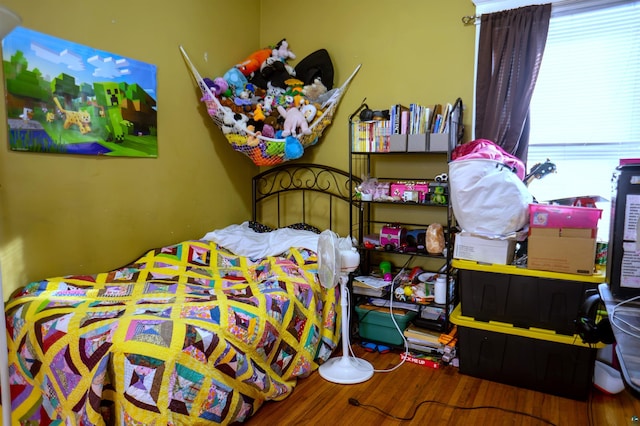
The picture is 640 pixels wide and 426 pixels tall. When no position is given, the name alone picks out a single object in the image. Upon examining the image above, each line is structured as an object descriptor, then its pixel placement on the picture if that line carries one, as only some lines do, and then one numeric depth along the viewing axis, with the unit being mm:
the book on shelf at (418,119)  2545
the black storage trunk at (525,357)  2090
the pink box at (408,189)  2574
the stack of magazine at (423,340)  2508
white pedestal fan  2287
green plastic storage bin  2652
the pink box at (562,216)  1977
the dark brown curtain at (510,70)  2424
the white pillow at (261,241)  2800
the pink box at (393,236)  2660
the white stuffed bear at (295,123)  2961
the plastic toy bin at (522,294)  2072
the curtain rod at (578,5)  2299
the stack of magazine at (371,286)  2691
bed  1543
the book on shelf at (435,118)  2523
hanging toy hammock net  2840
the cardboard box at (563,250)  1998
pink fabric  2190
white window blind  2309
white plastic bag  2104
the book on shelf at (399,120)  2596
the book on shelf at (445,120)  2469
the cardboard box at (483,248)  2195
